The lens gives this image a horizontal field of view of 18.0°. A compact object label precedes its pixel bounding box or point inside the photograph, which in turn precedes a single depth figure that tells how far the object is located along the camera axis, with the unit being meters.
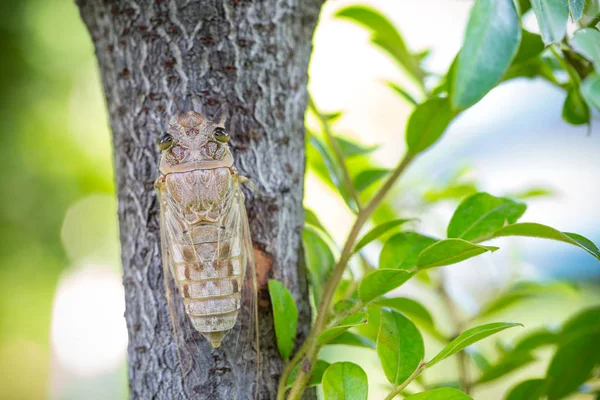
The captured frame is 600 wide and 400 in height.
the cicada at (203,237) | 0.32
